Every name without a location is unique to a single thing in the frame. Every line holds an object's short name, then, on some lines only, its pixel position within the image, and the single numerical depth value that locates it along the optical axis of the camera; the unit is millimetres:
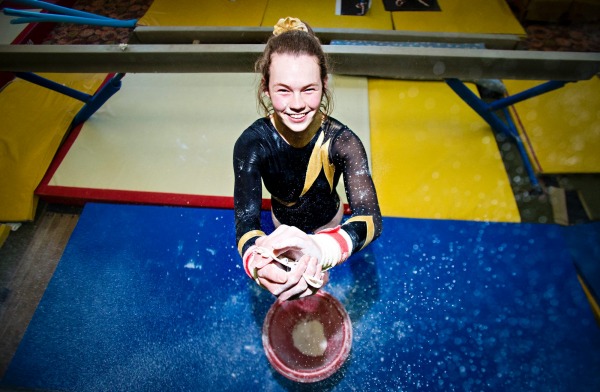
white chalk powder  1658
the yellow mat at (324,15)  3520
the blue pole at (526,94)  2392
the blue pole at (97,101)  2620
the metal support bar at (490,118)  2432
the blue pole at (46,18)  2260
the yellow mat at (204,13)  3650
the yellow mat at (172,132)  2504
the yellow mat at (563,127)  2525
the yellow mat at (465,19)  3439
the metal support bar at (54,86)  2563
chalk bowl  1552
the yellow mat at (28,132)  2438
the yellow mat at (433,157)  2293
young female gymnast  1059
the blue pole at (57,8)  2245
